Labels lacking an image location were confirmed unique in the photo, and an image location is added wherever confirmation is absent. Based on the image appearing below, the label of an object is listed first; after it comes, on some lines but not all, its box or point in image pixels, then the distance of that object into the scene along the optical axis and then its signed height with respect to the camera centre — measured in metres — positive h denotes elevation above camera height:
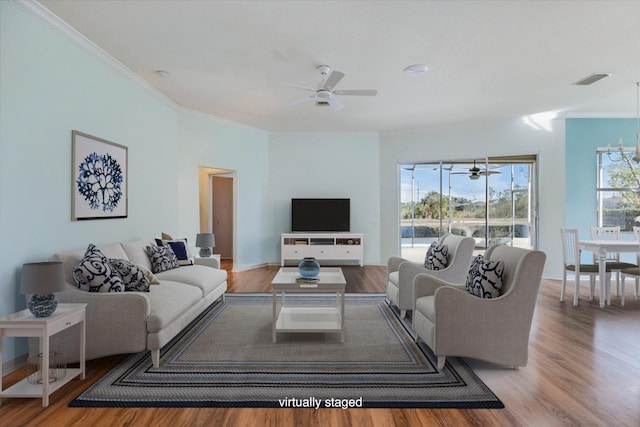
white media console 7.66 -0.68
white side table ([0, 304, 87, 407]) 2.30 -0.71
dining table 4.70 -0.45
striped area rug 2.38 -1.16
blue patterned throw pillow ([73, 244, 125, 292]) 2.89 -0.47
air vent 4.50 +1.65
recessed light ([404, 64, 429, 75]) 4.15 +1.62
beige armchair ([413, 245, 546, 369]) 2.76 -0.78
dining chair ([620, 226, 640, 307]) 4.73 -0.75
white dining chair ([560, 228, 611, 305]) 4.85 -0.67
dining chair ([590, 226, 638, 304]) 4.90 -0.60
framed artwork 3.54 +0.38
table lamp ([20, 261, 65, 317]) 2.35 -0.43
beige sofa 2.79 -0.80
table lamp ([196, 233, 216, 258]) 5.44 -0.41
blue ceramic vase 3.70 -0.53
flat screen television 7.84 -0.01
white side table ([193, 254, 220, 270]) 5.00 -0.62
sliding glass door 7.30 +0.24
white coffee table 3.37 -1.01
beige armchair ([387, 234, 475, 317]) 3.92 -0.60
